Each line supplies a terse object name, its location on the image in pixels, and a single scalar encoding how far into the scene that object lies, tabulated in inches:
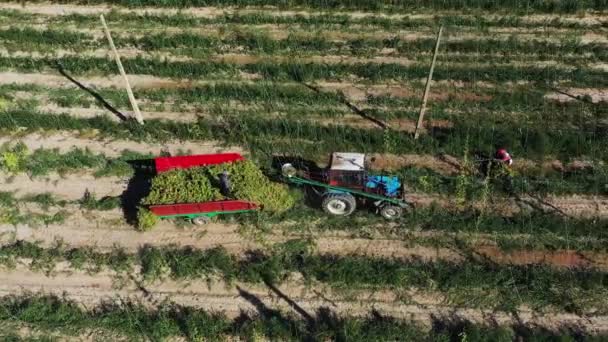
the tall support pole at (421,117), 651.3
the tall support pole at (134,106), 672.7
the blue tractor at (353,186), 587.8
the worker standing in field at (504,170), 640.4
